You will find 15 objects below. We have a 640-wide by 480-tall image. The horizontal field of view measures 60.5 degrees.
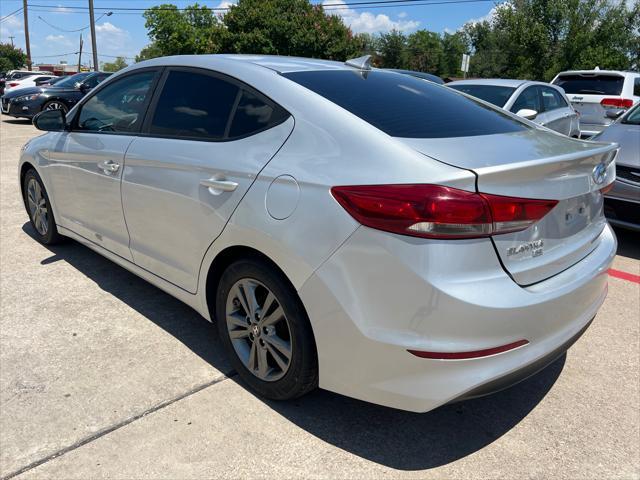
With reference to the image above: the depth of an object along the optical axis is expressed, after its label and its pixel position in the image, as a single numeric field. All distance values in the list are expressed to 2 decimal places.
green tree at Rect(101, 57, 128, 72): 116.14
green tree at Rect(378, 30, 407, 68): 72.19
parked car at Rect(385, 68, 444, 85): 10.11
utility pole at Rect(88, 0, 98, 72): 31.21
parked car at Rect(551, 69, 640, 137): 10.55
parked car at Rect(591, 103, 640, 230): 4.93
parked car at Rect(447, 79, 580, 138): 7.70
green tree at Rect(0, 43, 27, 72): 88.06
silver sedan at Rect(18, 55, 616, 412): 2.02
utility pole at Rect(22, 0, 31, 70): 42.31
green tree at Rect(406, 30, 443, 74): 71.57
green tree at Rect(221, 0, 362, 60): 43.38
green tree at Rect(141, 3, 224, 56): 73.06
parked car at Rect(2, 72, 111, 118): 14.40
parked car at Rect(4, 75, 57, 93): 17.26
